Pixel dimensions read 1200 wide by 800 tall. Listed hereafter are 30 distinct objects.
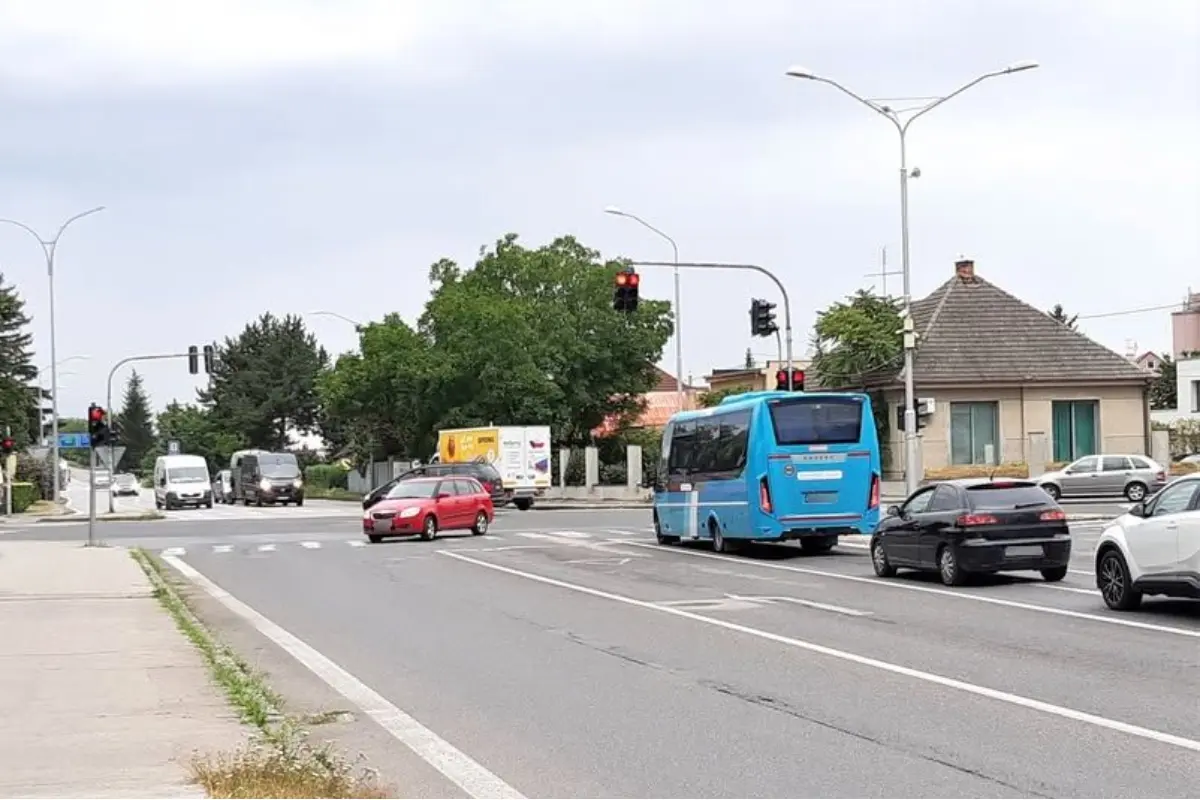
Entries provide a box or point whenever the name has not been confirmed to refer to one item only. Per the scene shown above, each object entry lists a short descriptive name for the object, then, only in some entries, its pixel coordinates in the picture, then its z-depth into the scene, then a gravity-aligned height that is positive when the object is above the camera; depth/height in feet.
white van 225.35 -3.57
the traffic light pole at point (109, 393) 169.95 +11.73
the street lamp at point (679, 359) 185.68 +11.44
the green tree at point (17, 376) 247.91 +18.30
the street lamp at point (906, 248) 110.11 +14.10
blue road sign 299.99 +4.15
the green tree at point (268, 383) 448.24 +21.79
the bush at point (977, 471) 178.19 -2.96
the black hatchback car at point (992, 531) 66.13 -3.68
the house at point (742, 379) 274.36 +13.16
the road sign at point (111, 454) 168.35 +0.69
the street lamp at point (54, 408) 203.62 +8.50
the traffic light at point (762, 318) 124.36 +10.50
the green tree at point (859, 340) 191.42 +13.39
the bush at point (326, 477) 352.28 -4.73
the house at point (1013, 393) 188.75 +6.47
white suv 50.75 -3.64
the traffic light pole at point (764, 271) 123.85 +14.44
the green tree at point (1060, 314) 388.82 +33.10
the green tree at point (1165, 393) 328.70 +10.60
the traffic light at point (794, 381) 125.59 +5.55
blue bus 87.25 -1.04
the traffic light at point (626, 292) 122.42 +12.56
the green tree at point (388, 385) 237.04 +11.21
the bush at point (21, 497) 216.33 -4.96
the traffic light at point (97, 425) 117.60 +2.70
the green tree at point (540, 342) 223.30 +16.28
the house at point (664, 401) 335.26 +11.66
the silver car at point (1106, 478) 157.48 -3.46
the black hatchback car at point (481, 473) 165.33 -1.94
